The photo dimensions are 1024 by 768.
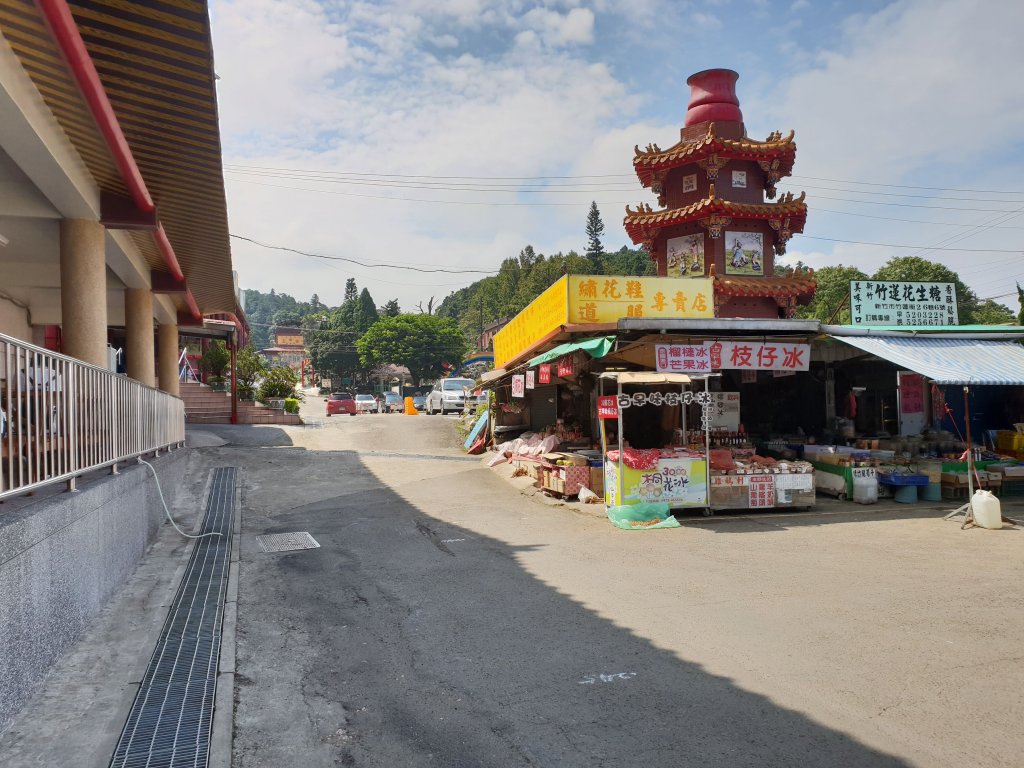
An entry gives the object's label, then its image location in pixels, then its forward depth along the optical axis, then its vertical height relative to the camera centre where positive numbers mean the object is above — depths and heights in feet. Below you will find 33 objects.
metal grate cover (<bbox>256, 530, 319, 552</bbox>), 28.58 -6.20
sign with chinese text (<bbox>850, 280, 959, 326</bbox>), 45.06 +5.90
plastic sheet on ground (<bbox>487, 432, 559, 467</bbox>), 46.75 -3.72
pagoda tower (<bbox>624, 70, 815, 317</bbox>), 56.08 +15.93
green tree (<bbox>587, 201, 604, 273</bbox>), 239.71 +61.22
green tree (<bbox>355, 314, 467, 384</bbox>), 232.94 +20.79
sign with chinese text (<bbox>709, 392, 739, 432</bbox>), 46.60 -1.25
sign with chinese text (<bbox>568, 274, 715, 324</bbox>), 41.09 +6.35
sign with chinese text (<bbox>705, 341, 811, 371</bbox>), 38.88 +2.31
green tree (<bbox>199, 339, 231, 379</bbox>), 90.07 +6.47
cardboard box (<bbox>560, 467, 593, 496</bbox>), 40.42 -4.97
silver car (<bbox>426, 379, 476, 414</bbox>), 114.01 +0.90
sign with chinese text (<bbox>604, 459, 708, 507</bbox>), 34.76 -4.73
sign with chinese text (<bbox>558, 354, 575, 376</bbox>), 42.18 +2.13
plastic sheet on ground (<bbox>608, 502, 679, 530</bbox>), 33.06 -6.21
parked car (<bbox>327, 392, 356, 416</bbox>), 122.93 -0.51
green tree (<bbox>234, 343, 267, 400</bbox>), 86.63 +4.45
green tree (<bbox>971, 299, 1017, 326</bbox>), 150.71 +17.78
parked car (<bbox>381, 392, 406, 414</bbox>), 158.71 -0.80
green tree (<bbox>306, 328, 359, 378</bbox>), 263.90 +20.18
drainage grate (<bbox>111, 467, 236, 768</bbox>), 11.80 -6.16
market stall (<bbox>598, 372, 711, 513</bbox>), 34.63 -3.80
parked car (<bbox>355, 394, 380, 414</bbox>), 144.15 -0.63
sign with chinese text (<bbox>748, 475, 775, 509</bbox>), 36.63 -5.41
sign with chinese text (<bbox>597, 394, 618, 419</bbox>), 35.76 -0.55
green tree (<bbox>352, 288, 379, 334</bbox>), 272.31 +38.28
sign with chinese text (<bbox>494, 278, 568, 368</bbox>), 42.39 +5.85
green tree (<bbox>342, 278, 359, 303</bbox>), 306.12 +54.09
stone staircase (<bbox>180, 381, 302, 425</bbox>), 79.00 -0.38
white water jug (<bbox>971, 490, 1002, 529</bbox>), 31.81 -6.00
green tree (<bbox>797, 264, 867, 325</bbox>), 159.84 +25.38
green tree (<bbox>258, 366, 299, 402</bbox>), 88.02 +2.89
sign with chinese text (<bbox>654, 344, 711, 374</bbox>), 37.22 +2.09
